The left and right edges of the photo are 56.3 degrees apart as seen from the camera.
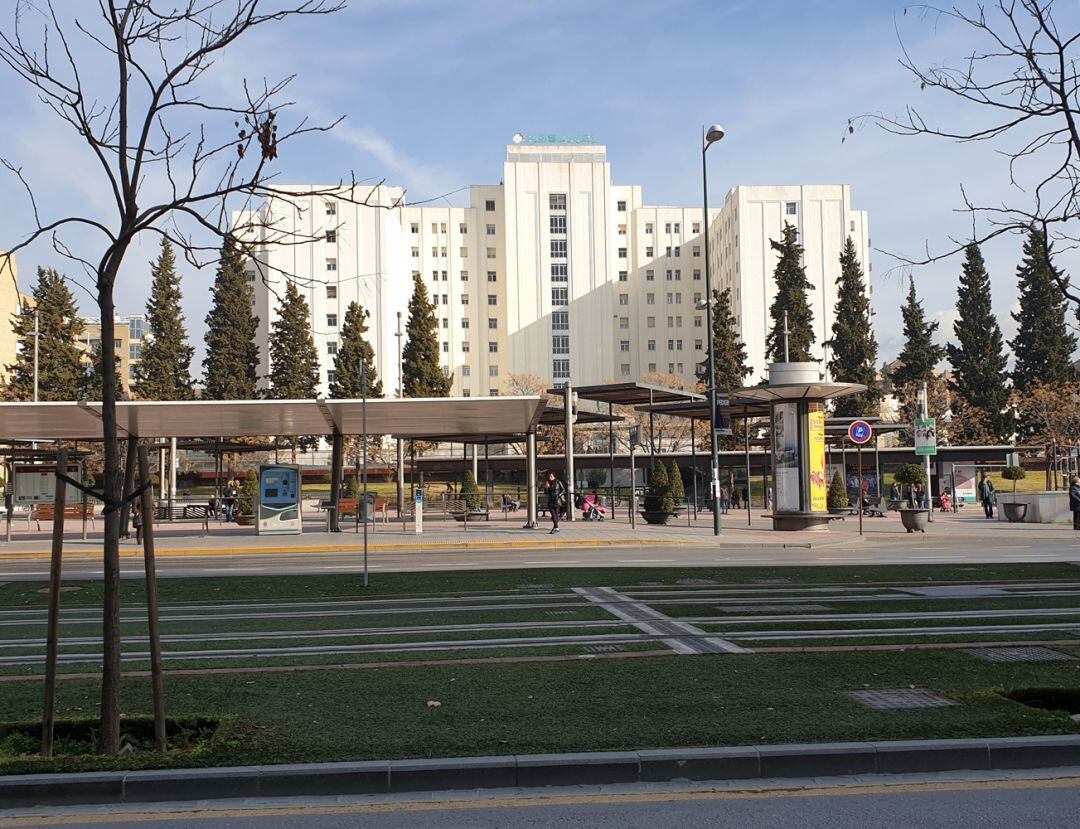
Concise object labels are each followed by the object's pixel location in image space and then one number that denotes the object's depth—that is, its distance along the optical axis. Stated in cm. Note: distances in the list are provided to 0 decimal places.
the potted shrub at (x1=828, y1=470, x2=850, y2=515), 3953
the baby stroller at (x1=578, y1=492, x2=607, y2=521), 3678
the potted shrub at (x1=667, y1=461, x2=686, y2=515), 3650
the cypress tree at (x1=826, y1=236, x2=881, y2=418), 7188
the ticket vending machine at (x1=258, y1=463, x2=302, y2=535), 2934
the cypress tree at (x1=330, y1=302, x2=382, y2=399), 7119
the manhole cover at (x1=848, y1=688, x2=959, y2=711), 675
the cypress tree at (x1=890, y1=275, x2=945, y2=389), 7519
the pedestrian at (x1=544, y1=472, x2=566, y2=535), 2844
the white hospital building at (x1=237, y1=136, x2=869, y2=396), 9412
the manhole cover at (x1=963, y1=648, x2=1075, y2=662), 850
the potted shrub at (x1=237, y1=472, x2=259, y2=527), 3653
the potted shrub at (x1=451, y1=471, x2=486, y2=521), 3444
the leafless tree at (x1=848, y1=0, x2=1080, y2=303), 806
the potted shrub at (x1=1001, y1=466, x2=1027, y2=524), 3553
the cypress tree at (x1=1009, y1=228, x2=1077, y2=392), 7462
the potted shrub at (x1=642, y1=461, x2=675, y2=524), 3319
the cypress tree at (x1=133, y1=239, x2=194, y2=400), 6919
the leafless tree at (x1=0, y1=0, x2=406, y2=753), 587
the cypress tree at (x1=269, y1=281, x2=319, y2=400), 7150
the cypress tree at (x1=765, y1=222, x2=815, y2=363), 7119
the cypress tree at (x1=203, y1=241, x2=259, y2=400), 7244
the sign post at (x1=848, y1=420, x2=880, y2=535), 2841
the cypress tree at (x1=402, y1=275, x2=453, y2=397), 7388
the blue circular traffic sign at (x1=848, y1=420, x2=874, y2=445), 2841
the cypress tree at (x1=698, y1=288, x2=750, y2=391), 7031
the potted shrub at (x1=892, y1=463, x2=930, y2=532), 2976
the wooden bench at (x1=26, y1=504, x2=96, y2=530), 3950
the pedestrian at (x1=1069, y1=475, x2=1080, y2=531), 3108
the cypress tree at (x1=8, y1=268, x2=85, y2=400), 6394
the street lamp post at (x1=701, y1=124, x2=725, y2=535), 2755
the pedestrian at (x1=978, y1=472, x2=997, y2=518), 3950
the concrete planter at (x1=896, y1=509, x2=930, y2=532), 2984
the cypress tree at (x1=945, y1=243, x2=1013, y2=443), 7425
